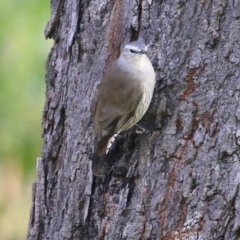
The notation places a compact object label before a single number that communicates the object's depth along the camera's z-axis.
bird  6.94
